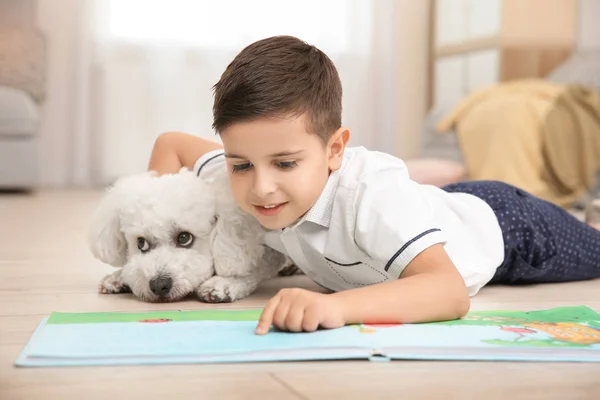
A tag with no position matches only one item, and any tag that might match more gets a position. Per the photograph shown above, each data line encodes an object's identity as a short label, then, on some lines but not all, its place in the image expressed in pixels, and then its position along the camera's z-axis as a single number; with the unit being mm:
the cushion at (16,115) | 3760
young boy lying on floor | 1079
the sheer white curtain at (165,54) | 4637
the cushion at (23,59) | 4180
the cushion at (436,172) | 3334
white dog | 1276
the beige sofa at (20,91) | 3783
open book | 912
